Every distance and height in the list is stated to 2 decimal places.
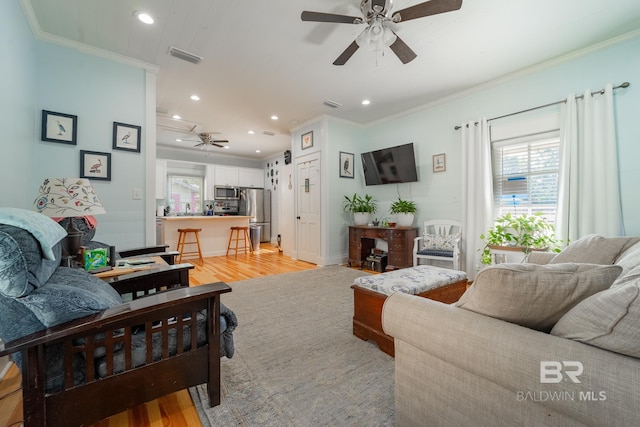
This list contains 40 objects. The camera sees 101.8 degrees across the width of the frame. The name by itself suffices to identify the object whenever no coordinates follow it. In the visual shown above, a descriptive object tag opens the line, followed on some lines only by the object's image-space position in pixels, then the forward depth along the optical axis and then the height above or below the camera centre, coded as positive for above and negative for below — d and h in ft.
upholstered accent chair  11.69 -1.39
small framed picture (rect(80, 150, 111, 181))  9.00 +1.71
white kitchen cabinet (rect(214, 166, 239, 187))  24.59 +3.68
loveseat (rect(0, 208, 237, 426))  2.77 -1.63
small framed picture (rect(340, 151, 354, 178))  16.26 +3.11
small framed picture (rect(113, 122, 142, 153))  9.52 +2.87
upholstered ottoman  6.21 -1.97
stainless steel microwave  24.44 +2.02
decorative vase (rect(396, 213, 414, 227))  14.05 -0.30
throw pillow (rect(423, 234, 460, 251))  12.25 -1.34
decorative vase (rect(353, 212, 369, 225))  15.67 -0.27
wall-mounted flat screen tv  14.26 +2.81
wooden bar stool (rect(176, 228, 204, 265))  16.80 -1.68
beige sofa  2.05 -1.26
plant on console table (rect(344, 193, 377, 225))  15.72 +0.40
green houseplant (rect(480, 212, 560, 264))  9.73 -0.85
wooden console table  13.32 -1.41
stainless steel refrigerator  25.04 +0.63
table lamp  4.91 +0.22
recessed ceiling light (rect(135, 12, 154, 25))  7.53 +5.78
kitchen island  17.49 -1.10
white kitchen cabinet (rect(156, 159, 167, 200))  21.87 +3.00
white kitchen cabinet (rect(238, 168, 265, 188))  26.17 +3.72
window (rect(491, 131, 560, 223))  10.28 +1.67
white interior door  16.29 +0.29
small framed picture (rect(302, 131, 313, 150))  16.49 +4.75
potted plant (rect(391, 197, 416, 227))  14.05 +0.09
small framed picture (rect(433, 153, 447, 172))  13.26 +2.64
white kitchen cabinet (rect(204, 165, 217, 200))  24.07 +2.95
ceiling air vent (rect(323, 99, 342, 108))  13.58 +5.85
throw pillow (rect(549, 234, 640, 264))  5.07 -0.73
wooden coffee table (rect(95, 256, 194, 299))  5.32 -1.38
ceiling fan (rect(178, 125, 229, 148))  18.43 +5.55
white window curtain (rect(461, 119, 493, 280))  11.45 +1.06
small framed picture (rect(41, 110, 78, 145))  8.40 +2.86
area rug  4.13 -3.20
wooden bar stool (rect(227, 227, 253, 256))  19.76 -1.92
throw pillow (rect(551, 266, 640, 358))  2.06 -0.91
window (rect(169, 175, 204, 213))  24.00 +1.90
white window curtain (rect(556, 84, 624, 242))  8.49 +1.48
